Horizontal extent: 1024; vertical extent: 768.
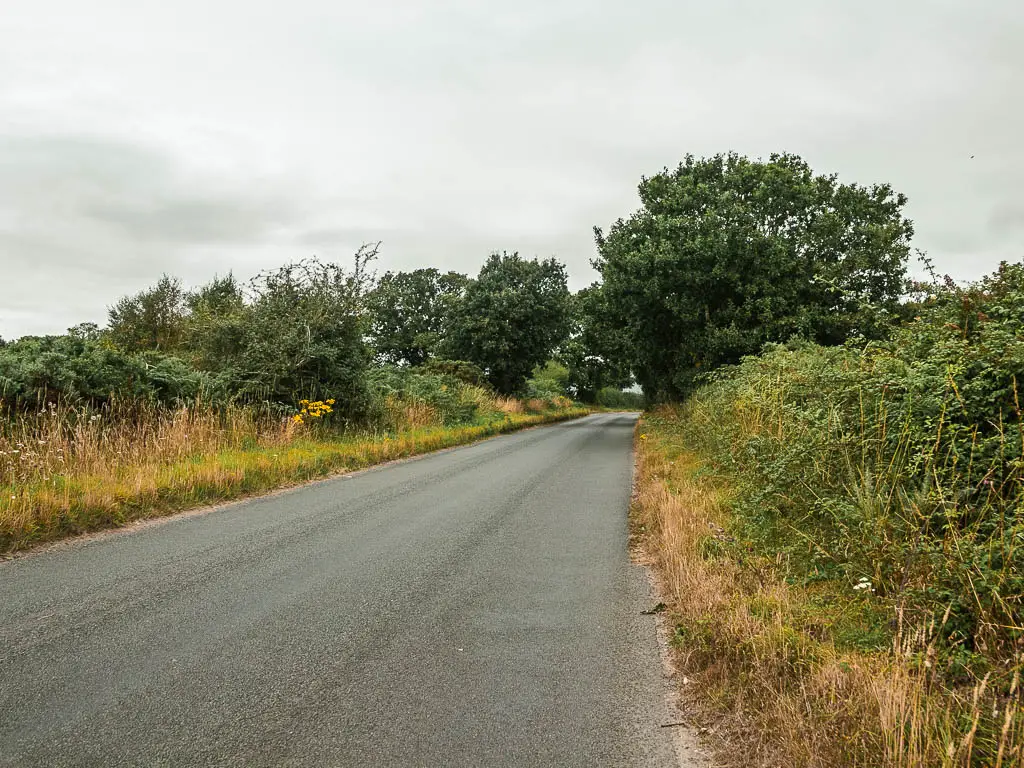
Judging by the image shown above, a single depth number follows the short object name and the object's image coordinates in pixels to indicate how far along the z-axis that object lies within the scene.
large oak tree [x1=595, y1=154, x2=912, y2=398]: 18.55
